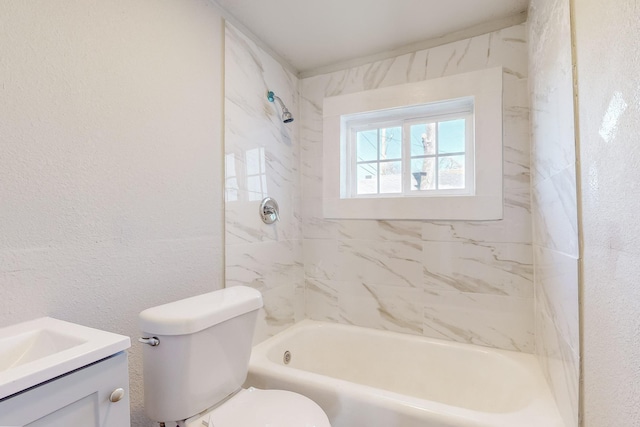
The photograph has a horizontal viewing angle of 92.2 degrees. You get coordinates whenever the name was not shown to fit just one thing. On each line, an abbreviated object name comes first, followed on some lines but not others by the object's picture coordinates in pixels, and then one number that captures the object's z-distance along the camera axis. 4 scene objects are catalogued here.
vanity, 0.59
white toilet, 1.04
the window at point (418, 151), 1.76
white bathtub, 1.18
